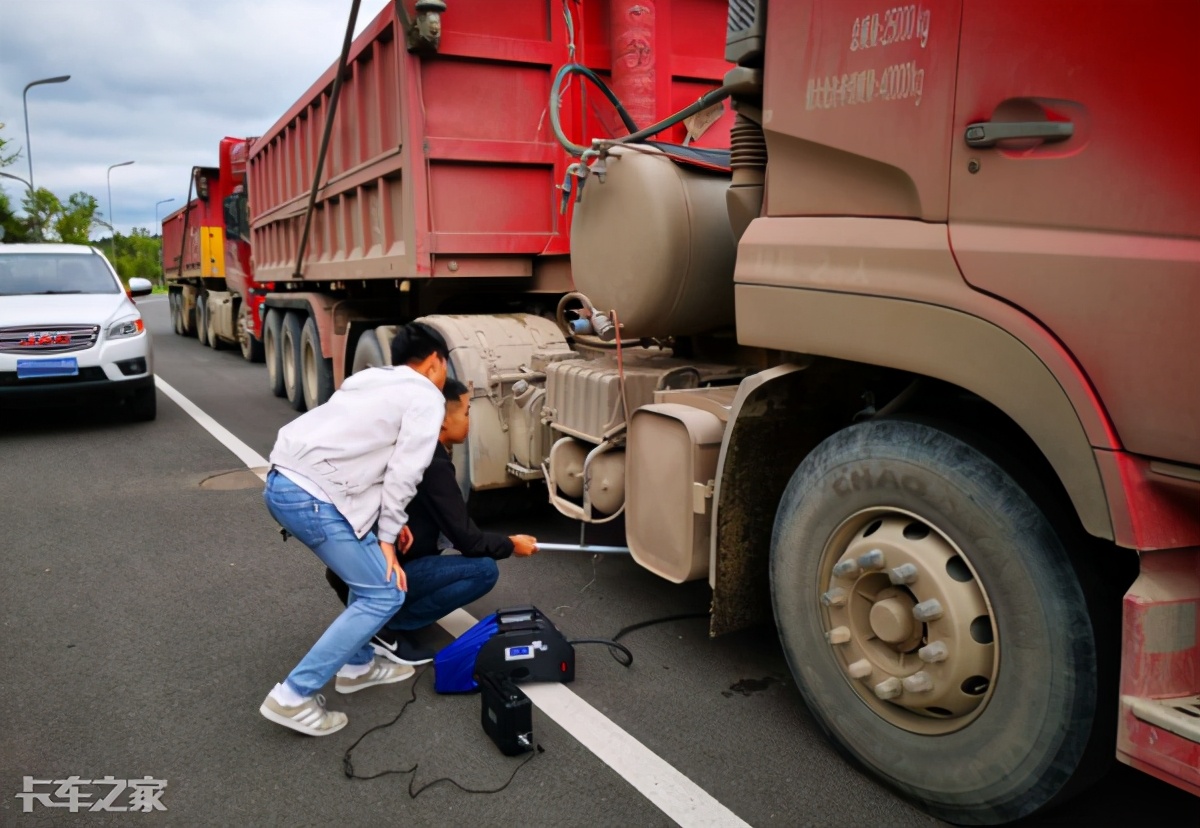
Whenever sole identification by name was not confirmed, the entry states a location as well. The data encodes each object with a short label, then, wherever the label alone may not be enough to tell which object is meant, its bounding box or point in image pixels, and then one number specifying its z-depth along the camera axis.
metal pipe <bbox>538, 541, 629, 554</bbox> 4.02
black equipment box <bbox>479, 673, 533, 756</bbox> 2.96
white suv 8.07
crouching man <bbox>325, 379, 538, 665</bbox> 3.41
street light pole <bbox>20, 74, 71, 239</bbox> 27.02
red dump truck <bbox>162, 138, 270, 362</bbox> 14.41
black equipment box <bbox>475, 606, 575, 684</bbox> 3.38
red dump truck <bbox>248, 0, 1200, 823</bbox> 1.98
